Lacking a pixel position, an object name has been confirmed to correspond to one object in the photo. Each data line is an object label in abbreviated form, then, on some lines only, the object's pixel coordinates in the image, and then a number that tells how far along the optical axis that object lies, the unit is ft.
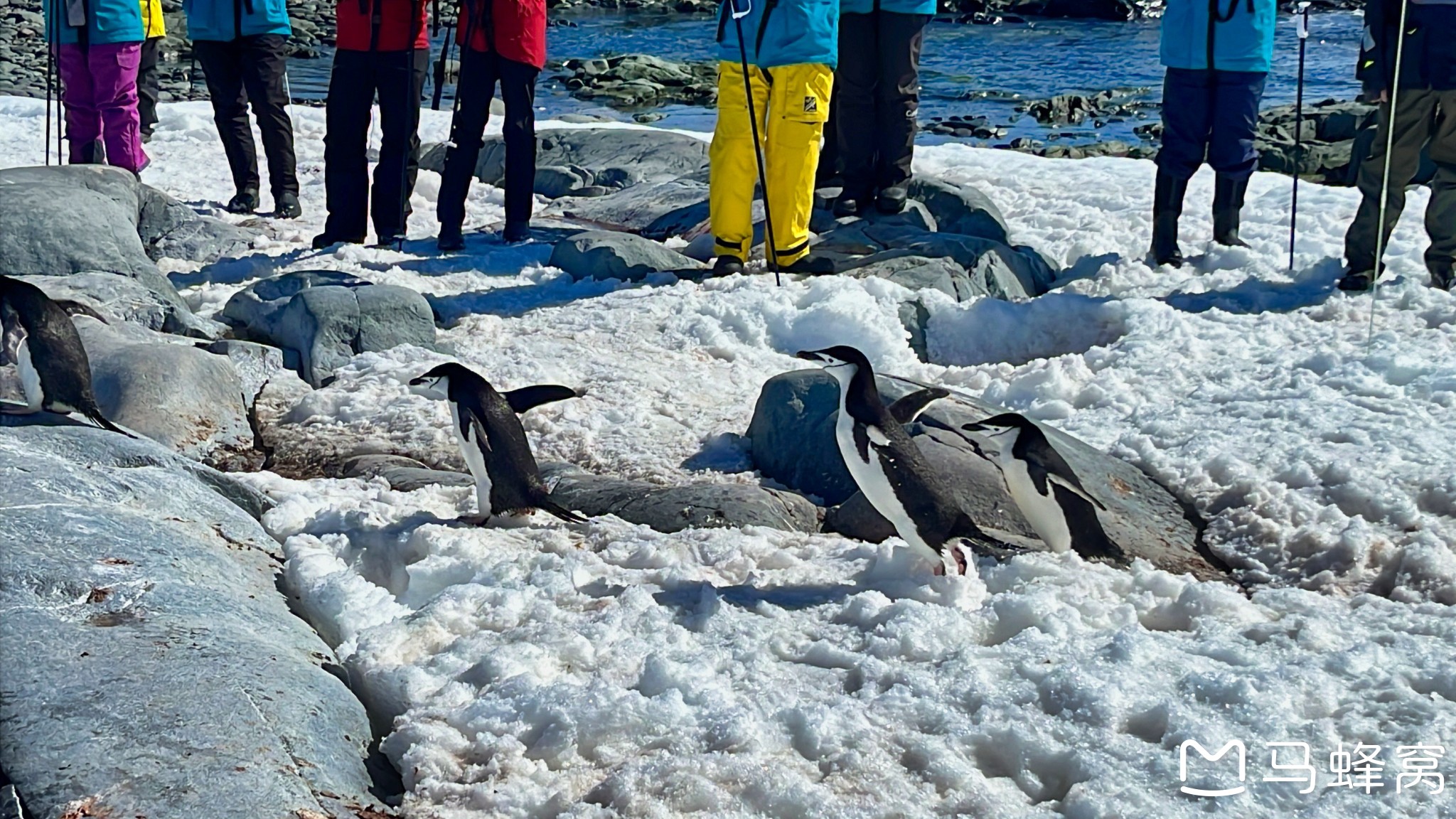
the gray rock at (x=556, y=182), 35.35
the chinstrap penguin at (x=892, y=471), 12.14
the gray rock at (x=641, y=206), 30.55
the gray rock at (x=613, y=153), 35.78
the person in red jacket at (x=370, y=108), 25.32
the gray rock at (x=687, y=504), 14.17
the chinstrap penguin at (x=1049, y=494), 12.96
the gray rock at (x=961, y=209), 27.40
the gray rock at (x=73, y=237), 21.58
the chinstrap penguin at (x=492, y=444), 13.66
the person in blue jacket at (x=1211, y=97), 23.49
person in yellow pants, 22.41
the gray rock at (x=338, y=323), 19.86
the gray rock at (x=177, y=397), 16.63
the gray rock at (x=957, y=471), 14.38
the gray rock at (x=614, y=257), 24.09
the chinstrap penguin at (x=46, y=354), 14.67
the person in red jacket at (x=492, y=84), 24.97
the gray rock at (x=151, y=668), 8.25
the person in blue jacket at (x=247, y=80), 27.48
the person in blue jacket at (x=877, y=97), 26.13
